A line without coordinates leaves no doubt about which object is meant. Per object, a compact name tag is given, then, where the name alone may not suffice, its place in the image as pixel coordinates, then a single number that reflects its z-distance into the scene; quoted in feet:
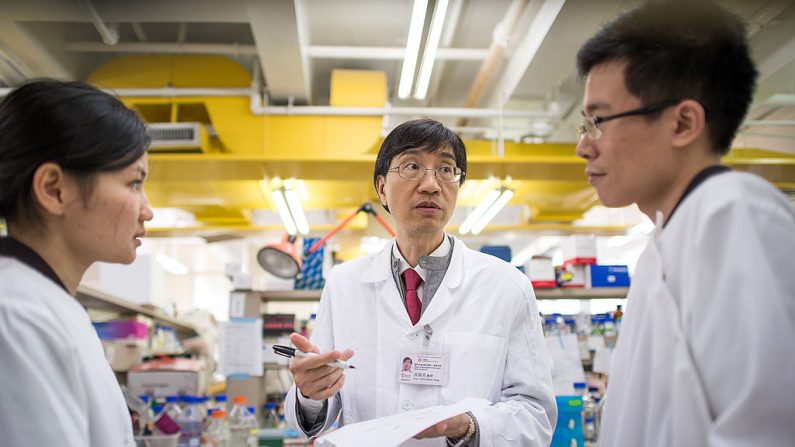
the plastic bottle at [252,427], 11.73
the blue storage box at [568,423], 11.02
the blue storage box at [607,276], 14.15
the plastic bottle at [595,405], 12.64
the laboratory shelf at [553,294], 13.93
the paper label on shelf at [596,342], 13.66
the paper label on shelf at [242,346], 13.71
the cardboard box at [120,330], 14.42
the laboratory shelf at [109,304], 11.42
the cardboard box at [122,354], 12.84
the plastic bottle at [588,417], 12.52
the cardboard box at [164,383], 12.88
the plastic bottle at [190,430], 10.98
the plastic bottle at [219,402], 12.32
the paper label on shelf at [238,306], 14.24
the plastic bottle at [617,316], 13.83
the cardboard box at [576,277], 14.07
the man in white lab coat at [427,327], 4.89
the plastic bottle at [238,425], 12.05
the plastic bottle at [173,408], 11.56
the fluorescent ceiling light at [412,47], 9.65
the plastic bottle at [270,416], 13.75
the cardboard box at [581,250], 14.08
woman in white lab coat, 2.81
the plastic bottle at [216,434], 11.58
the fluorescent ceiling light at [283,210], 16.79
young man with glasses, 2.56
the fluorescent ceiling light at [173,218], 23.00
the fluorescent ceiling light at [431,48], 10.11
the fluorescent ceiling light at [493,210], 17.19
